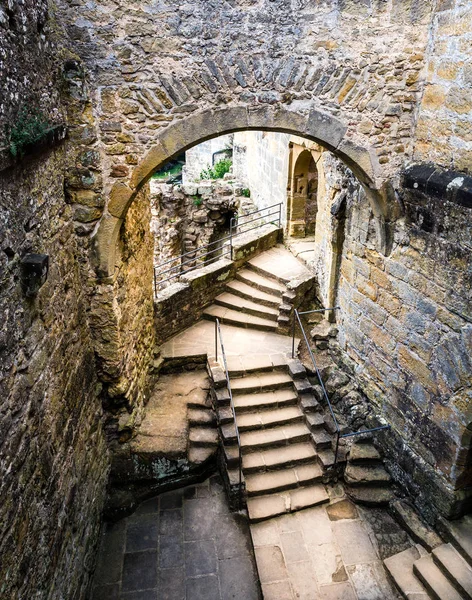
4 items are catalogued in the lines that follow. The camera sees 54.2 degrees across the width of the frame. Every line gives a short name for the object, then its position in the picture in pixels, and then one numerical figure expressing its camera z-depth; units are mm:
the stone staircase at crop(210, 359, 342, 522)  5309
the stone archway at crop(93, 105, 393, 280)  4141
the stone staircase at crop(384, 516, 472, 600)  4137
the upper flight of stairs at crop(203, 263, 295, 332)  7477
